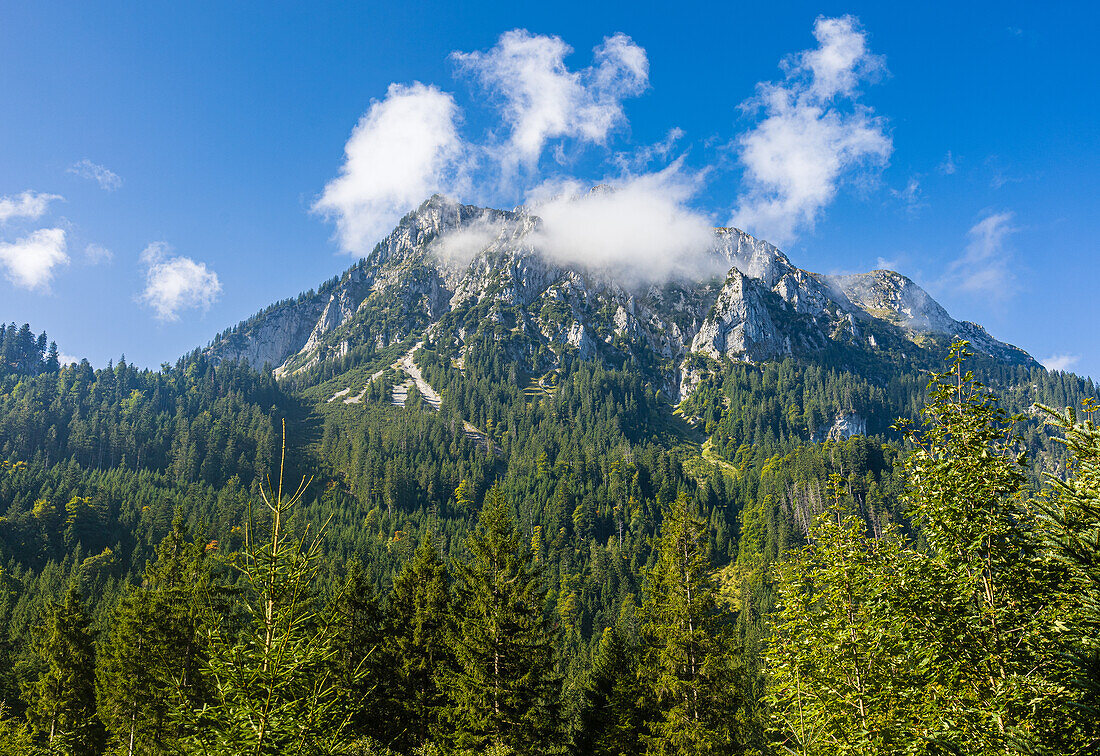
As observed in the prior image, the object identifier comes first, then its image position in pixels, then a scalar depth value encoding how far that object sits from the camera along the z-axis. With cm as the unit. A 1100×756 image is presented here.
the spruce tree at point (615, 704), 3203
